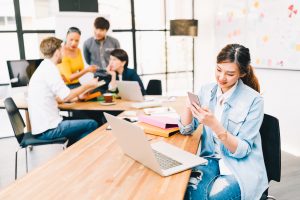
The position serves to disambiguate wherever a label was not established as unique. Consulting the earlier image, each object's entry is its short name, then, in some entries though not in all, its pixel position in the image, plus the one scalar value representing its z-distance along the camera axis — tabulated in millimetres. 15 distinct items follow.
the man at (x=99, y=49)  4320
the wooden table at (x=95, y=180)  1185
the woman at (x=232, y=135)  1437
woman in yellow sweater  3559
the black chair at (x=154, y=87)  3773
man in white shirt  2707
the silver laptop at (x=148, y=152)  1296
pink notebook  1960
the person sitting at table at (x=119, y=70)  3518
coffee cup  3051
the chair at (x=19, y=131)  2652
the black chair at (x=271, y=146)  1545
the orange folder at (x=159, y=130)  1882
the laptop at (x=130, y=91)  3048
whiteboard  3457
